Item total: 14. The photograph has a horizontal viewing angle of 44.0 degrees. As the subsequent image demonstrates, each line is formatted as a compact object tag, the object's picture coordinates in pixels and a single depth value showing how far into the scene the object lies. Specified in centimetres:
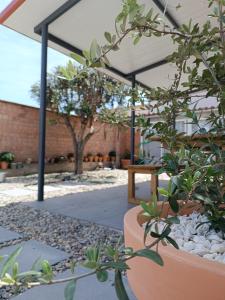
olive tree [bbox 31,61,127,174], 812
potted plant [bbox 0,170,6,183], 706
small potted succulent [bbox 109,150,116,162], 1149
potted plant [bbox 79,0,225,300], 87
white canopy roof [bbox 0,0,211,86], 401
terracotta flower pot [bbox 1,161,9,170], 768
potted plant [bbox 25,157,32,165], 851
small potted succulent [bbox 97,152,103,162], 1098
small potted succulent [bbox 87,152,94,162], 1055
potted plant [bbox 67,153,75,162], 974
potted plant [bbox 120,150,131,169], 1158
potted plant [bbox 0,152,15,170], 770
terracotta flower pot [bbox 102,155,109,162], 1124
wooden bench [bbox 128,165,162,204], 400
